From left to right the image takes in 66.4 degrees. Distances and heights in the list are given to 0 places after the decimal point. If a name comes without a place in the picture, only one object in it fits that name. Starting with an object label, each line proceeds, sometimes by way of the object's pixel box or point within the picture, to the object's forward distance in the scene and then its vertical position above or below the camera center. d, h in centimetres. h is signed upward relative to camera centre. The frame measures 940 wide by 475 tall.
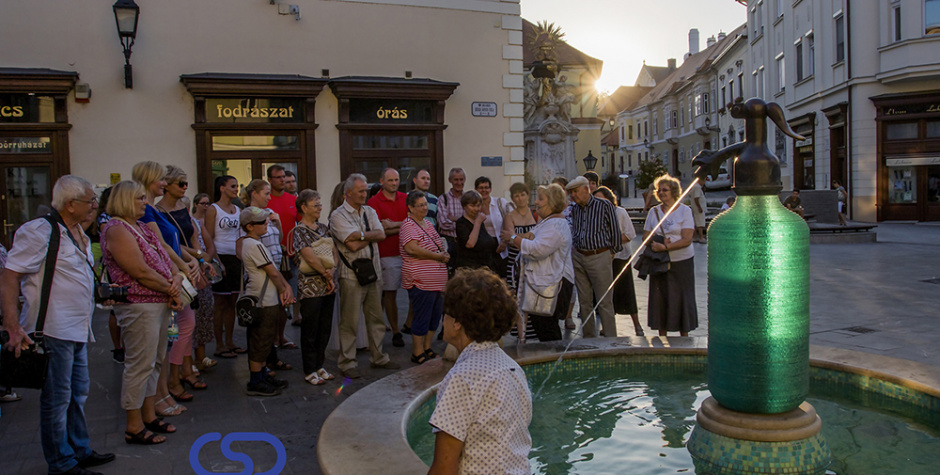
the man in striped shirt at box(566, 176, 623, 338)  722 -30
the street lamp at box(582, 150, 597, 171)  3167 +236
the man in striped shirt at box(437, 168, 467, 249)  820 +8
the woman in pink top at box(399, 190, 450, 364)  676 -53
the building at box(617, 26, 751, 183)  5177 +942
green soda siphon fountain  360 -64
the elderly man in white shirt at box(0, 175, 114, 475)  402 -51
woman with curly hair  245 -61
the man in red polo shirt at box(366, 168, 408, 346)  756 -16
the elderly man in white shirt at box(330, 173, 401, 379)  652 -47
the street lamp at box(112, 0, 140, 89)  1097 +316
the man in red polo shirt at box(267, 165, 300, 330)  830 +22
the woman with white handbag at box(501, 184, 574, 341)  658 -40
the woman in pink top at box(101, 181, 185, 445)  454 -43
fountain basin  354 -113
